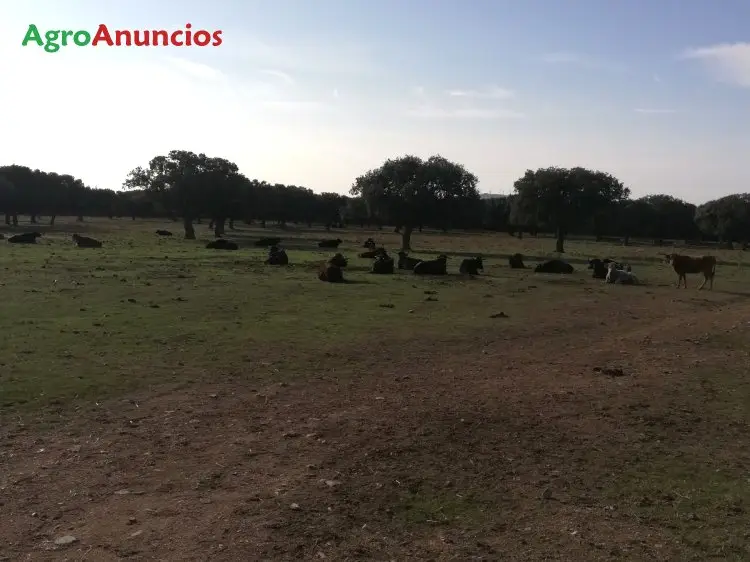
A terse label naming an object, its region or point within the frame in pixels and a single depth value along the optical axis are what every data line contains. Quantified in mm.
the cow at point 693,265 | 28869
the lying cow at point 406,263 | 34281
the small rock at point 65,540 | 5855
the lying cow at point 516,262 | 37531
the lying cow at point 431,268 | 32062
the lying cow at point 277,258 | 35344
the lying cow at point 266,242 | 52812
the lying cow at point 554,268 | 35000
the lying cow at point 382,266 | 31625
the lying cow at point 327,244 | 54250
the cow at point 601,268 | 32238
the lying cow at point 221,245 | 47244
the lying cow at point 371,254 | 40975
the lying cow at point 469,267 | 32719
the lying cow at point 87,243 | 46747
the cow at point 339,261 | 32706
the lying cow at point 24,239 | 47500
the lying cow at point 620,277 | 29984
